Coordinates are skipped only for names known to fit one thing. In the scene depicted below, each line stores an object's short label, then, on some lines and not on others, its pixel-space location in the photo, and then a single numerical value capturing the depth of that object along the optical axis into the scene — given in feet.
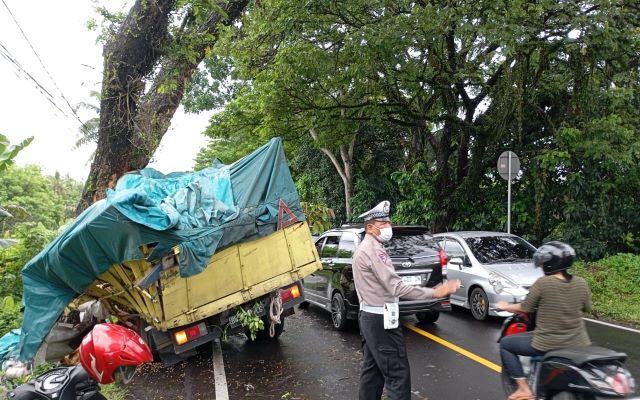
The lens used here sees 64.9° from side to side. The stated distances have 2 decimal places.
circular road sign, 38.91
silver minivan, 26.96
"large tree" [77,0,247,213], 28.27
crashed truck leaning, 17.70
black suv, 24.67
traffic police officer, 13.83
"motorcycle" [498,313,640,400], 10.37
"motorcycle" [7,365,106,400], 11.96
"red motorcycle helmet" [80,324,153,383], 11.39
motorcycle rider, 12.61
